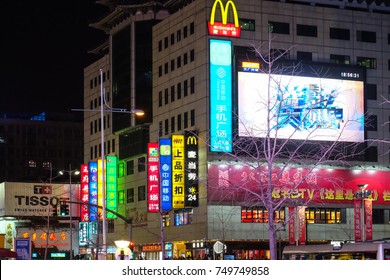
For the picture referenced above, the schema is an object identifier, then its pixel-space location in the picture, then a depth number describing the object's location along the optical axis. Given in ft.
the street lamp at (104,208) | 162.02
